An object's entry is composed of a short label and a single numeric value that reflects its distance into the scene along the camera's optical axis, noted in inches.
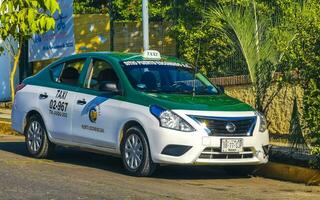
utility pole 567.5
